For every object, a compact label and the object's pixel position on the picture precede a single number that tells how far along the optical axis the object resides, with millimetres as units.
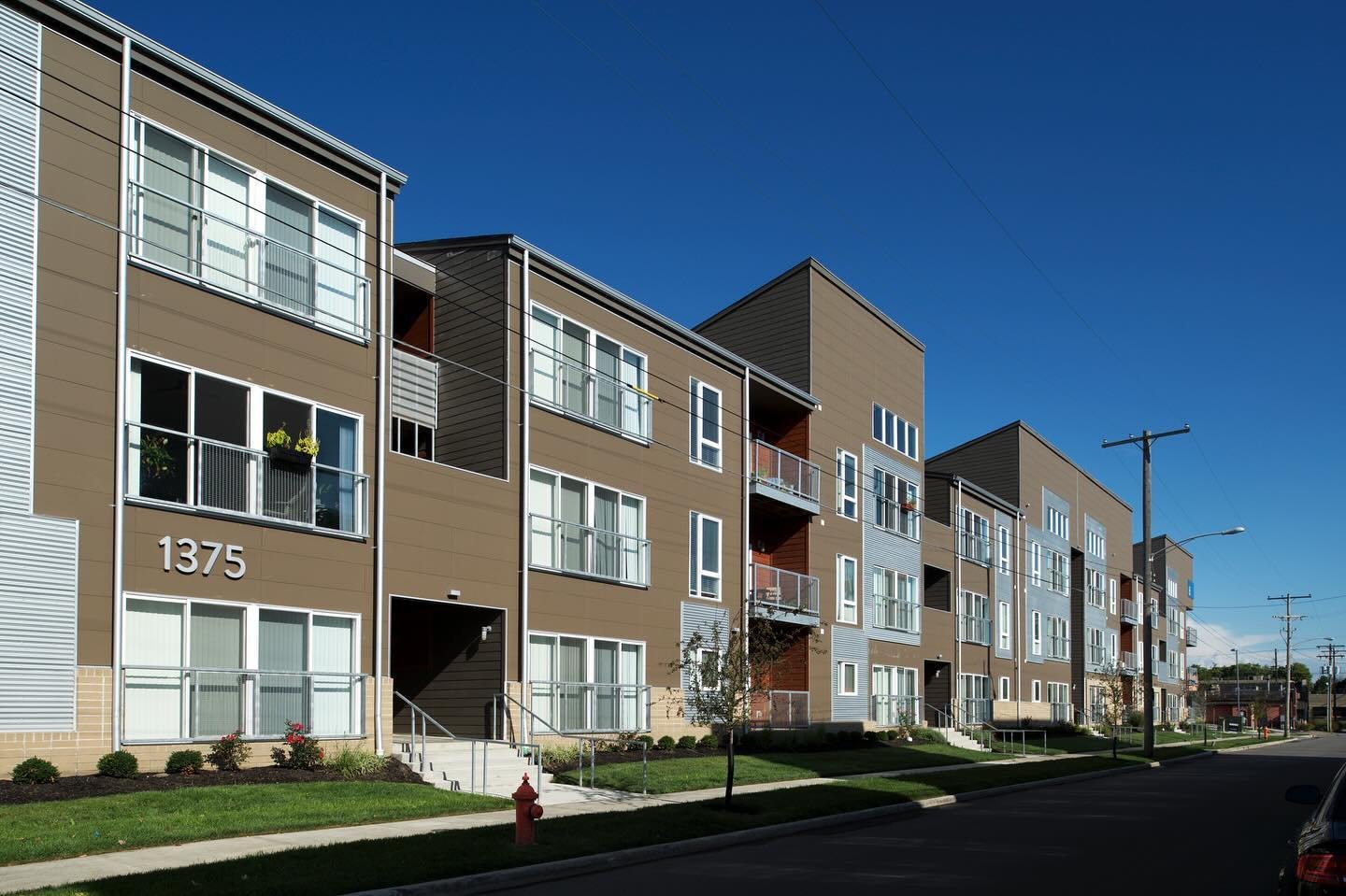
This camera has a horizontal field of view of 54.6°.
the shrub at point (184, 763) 17984
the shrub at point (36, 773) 16078
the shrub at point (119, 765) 17078
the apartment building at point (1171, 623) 89438
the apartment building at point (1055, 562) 58875
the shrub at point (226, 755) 18719
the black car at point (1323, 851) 6863
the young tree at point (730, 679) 19797
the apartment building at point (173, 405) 17188
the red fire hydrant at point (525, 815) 14523
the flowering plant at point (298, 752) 19734
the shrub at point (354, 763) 20141
